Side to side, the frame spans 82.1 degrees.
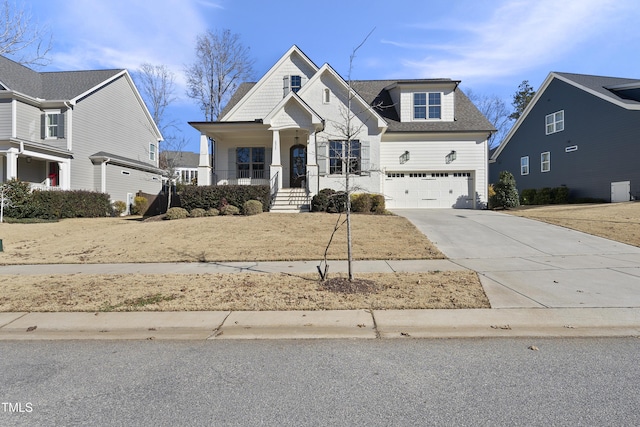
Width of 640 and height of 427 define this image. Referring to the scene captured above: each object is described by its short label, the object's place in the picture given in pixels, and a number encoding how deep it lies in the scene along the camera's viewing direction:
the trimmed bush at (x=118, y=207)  23.06
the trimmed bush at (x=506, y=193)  20.86
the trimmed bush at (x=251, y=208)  16.14
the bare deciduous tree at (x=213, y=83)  33.41
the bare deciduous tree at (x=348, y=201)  6.64
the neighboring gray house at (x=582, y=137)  20.95
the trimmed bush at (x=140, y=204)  24.22
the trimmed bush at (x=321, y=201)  16.95
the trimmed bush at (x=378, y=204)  17.12
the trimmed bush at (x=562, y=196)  24.23
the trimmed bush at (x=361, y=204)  17.09
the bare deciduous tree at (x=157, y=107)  36.31
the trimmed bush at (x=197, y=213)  16.27
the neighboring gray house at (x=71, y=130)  20.52
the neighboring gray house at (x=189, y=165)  56.43
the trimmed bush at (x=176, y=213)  16.08
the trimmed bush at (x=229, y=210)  16.25
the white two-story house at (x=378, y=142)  19.55
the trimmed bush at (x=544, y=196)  24.88
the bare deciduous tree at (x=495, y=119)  49.72
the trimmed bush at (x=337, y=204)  16.69
